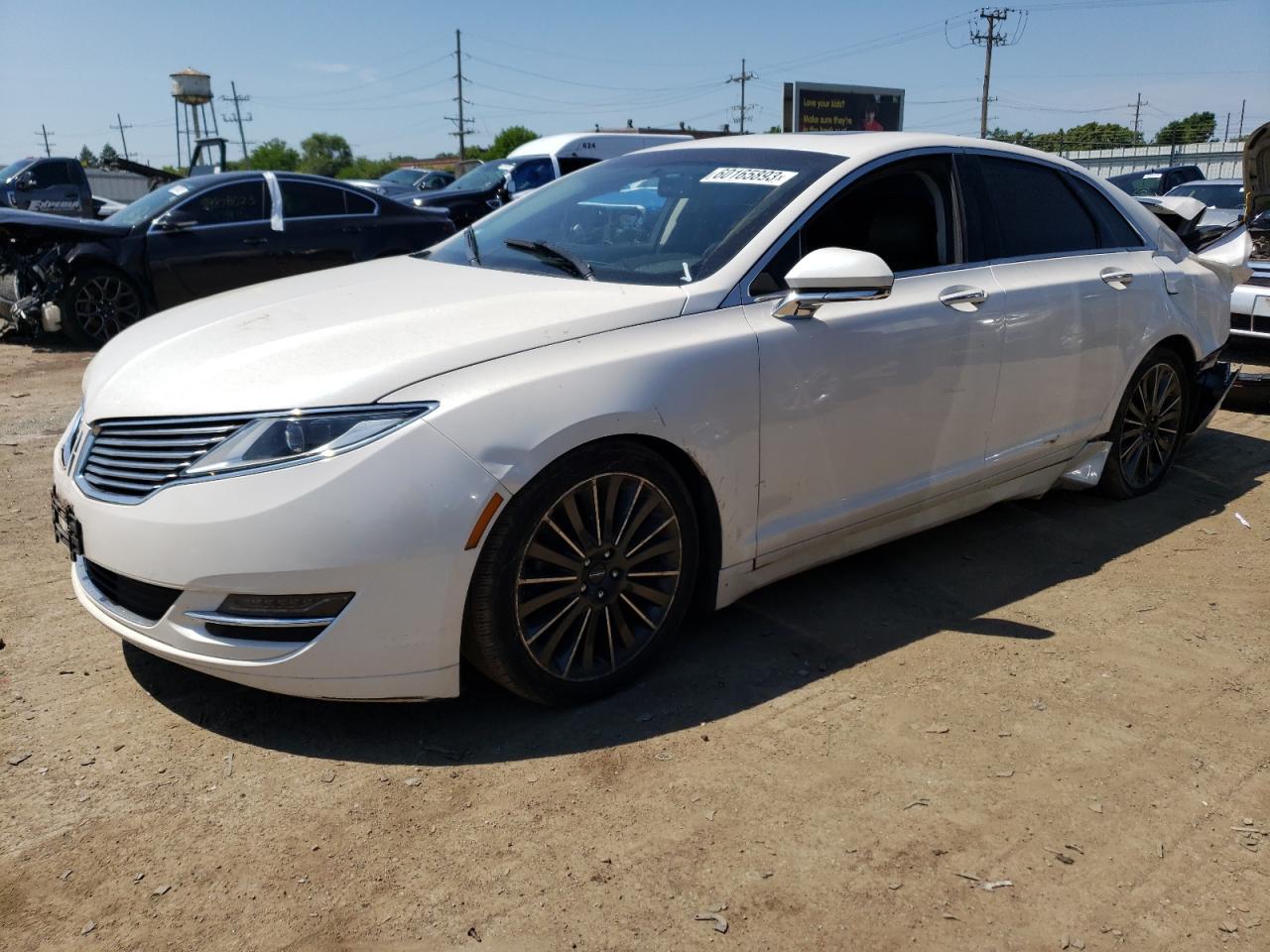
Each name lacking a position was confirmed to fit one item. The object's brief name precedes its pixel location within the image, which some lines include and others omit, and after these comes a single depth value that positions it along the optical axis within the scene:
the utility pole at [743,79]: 74.69
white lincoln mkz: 2.61
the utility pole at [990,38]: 52.89
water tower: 58.97
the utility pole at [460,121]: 71.25
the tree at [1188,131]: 50.56
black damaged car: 9.13
